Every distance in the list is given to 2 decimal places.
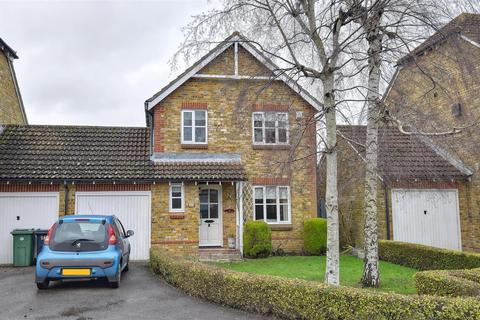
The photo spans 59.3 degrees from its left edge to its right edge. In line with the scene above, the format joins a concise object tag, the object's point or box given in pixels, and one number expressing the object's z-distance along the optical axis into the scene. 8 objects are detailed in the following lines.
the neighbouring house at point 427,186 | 15.60
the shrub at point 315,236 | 15.66
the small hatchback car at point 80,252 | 8.94
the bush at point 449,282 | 7.14
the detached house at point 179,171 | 14.68
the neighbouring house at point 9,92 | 17.77
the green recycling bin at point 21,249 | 13.35
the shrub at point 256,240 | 14.99
